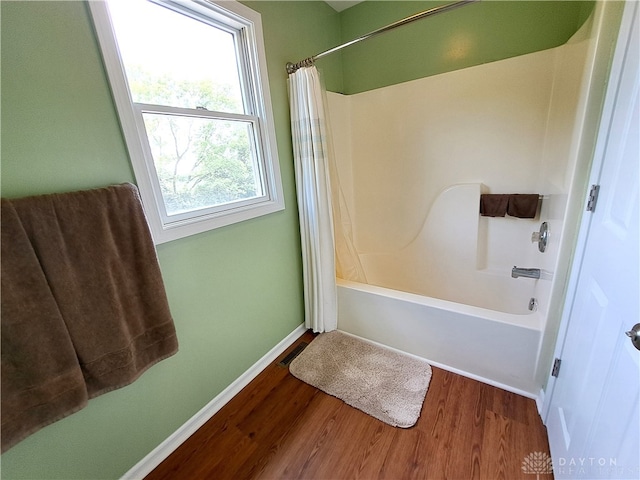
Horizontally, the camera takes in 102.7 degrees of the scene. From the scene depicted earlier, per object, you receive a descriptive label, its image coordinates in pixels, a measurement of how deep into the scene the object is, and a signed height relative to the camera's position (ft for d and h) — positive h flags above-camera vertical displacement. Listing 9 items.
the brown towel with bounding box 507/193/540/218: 5.79 -1.14
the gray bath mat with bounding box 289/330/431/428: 4.55 -4.14
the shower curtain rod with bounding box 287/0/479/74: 3.76 +2.13
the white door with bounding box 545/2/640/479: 2.08 -1.53
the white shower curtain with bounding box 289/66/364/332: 5.18 -0.77
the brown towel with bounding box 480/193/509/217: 6.08 -1.15
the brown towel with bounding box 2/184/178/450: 2.57 -1.03
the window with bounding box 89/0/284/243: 3.36 +1.06
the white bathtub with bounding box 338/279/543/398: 4.39 -3.27
